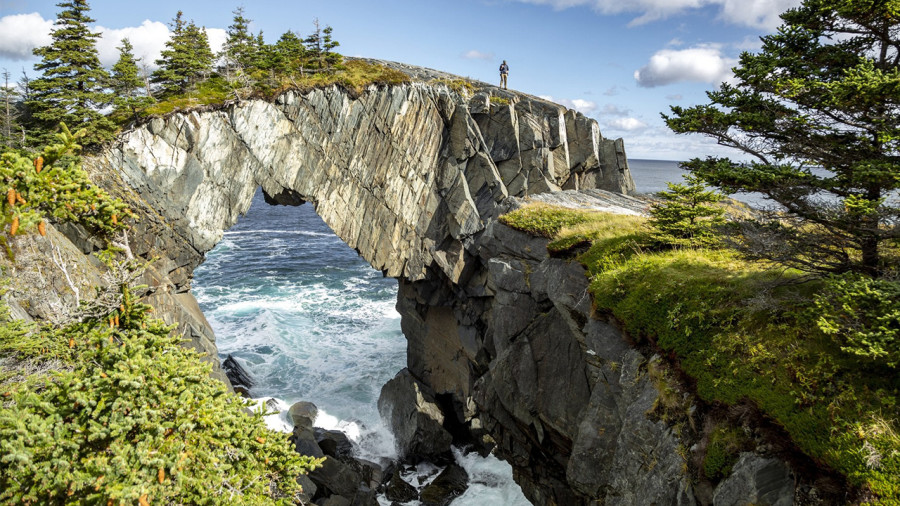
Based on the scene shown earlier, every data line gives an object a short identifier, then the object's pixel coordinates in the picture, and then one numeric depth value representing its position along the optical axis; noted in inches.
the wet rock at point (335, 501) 867.9
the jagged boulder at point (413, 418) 1165.1
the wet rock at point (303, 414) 1170.0
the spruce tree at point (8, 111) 962.1
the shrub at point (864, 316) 291.0
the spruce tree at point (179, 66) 1155.3
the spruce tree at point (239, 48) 1326.0
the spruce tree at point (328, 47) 1384.1
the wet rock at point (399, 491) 990.4
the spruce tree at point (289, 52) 1232.2
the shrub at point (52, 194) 221.8
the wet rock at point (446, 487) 990.2
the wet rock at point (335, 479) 916.0
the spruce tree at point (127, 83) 1026.1
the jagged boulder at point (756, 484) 311.4
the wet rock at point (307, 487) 843.6
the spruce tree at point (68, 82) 987.3
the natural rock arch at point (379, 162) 1053.2
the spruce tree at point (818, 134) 331.3
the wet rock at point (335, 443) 1096.2
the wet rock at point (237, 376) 1311.5
